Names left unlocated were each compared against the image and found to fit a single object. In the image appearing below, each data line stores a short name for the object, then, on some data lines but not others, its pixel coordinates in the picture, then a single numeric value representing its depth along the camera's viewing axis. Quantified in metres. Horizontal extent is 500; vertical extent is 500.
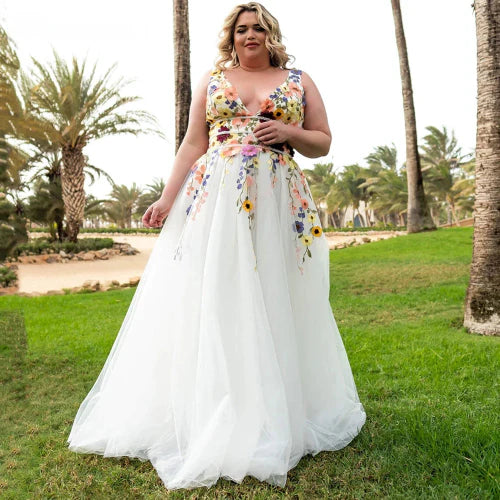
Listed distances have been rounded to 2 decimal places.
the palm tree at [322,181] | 45.25
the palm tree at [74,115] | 19.05
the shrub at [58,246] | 20.18
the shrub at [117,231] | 33.88
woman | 2.33
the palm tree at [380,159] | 41.84
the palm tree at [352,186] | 43.47
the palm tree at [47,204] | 22.00
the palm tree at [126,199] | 46.44
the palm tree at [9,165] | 12.13
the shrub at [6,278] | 14.30
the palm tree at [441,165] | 33.53
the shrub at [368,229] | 26.31
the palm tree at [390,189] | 35.94
